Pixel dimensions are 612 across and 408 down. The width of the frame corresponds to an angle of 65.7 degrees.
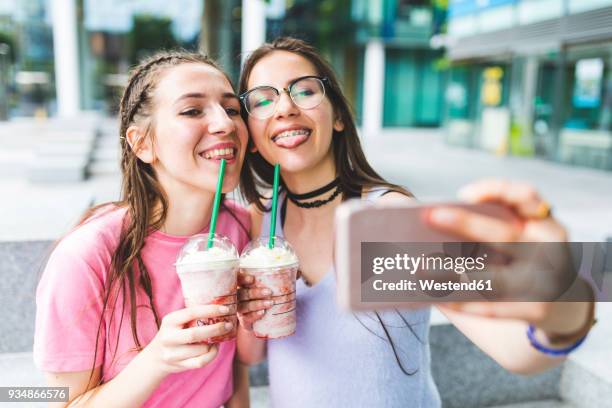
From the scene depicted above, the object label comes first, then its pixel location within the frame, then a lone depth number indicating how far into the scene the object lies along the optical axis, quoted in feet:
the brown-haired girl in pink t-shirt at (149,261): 3.93
